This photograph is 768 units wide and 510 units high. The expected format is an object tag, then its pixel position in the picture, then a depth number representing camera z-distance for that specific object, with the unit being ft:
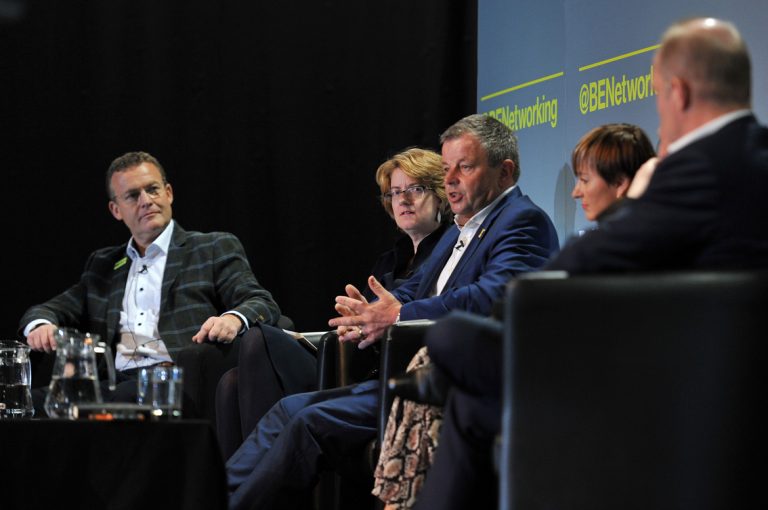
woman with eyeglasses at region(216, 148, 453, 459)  24.34
